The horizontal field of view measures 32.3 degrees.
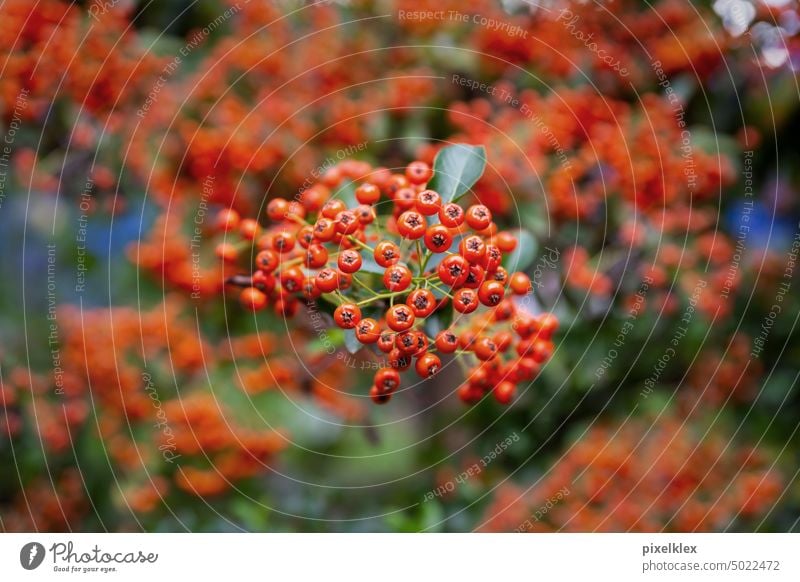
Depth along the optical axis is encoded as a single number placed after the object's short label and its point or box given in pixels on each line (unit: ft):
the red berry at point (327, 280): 1.18
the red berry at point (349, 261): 1.18
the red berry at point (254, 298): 1.21
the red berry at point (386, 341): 1.19
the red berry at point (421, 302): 1.19
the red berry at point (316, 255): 1.20
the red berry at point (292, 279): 1.21
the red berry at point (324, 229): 1.19
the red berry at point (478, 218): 1.20
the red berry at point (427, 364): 1.21
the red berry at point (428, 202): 1.19
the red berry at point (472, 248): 1.18
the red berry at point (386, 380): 1.20
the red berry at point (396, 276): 1.18
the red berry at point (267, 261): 1.21
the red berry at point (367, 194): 1.22
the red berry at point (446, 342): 1.20
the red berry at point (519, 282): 1.26
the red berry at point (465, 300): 1.19
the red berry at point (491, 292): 1.19
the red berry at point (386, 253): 1.18
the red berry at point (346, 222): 1.19
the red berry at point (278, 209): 1.23
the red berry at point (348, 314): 1.19
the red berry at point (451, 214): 1.19
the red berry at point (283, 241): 1.22
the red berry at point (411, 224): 1.18
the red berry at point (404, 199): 1.21
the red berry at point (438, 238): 1.18
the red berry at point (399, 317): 1.17
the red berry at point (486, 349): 1.24
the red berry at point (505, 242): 1.25
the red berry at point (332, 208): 1.21
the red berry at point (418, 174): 1.25
